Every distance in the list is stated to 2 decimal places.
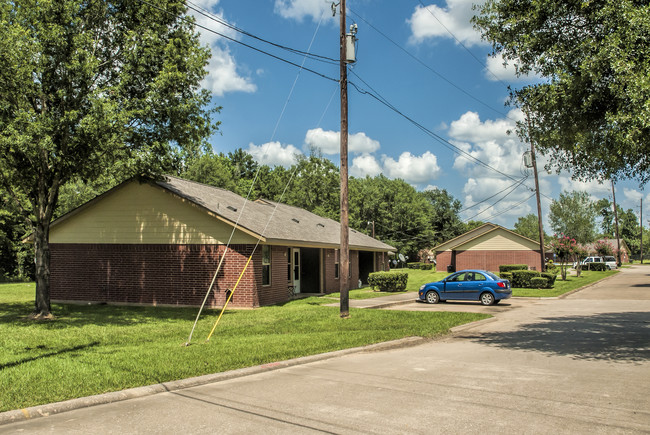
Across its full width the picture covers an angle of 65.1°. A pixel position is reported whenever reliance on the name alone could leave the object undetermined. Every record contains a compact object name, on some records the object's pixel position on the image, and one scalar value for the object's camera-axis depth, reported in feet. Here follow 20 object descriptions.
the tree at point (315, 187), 236.84
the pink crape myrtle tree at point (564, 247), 134.82
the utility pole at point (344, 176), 52.39
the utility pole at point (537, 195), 116.37
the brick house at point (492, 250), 173.37
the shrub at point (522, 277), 109.09
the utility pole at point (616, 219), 252.17
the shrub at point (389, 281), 99.14
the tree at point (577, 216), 189.26
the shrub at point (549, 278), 106.11
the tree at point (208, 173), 208.95
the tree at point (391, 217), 262.06
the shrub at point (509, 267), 144.71
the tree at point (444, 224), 286.46
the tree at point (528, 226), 392.06
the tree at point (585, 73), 30.45
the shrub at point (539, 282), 106.11
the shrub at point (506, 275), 114.98
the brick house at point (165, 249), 65.87
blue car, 73.61
